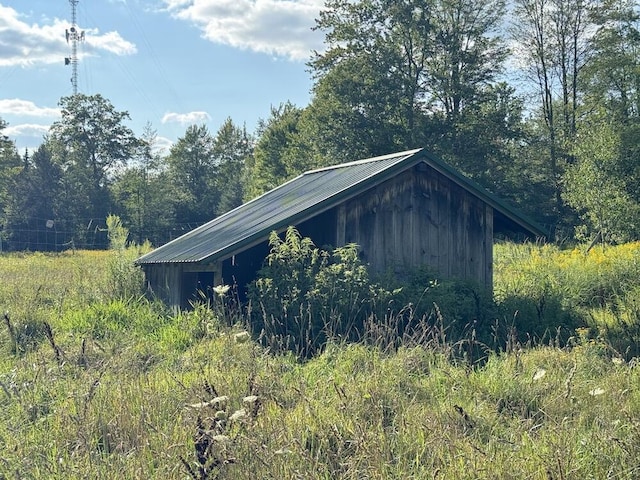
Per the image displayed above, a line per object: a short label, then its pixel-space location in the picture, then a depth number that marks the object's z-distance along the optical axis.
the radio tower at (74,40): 56.34
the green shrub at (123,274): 14.15
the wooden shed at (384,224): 11.95
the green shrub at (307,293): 9.70
